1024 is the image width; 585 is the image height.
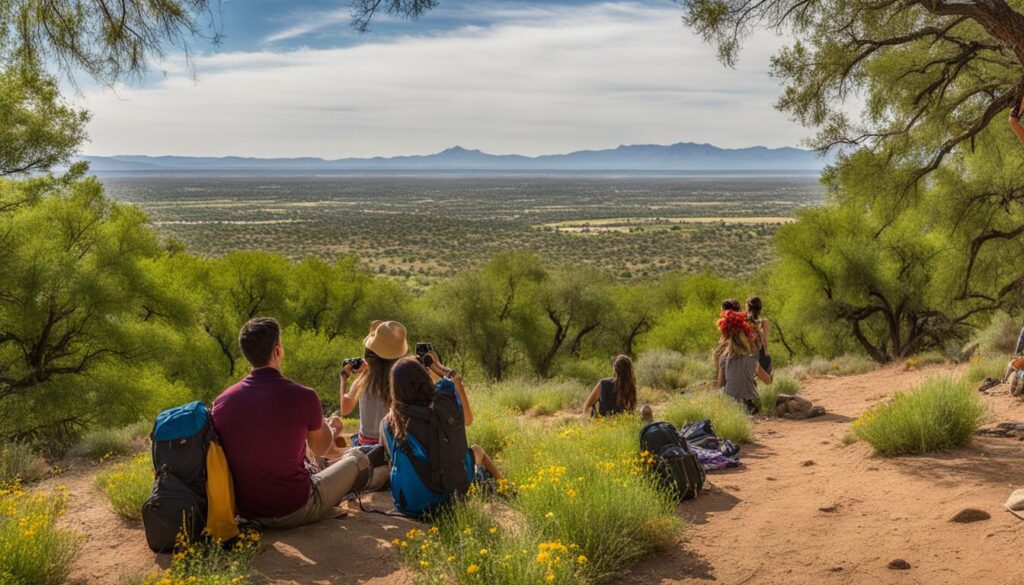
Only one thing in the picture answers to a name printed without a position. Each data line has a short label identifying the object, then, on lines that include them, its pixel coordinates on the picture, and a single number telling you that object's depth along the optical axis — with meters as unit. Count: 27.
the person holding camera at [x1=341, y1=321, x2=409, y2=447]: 6.54
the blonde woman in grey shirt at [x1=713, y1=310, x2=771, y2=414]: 9.87
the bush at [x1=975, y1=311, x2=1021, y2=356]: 14.80
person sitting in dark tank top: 9.29
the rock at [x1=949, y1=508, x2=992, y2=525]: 5.10
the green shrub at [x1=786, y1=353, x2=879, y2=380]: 15.72
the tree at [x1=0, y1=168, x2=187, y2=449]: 16.14
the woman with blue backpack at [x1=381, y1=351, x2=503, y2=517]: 5.51
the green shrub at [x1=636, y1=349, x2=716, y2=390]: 17.97
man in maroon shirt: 5.01
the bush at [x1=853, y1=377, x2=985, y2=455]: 7.08
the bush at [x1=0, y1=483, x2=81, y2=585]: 4.29
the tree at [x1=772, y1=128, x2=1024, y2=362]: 16.30
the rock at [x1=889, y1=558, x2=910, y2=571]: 4.48
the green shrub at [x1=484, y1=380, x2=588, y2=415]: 13.86
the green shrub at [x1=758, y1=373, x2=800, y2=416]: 11.02
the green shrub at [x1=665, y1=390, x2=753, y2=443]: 8.77
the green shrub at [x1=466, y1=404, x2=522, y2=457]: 8.23
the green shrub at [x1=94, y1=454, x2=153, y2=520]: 6.09
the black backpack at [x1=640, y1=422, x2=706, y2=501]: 6.25
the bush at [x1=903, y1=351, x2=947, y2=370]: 15.05
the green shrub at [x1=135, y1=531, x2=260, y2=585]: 4.04
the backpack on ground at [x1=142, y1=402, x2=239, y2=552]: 4.82
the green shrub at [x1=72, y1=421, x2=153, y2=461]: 11.27
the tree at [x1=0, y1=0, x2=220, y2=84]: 6.20
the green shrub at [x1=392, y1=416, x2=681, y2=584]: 4.07
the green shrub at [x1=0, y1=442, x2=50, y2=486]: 8.64
